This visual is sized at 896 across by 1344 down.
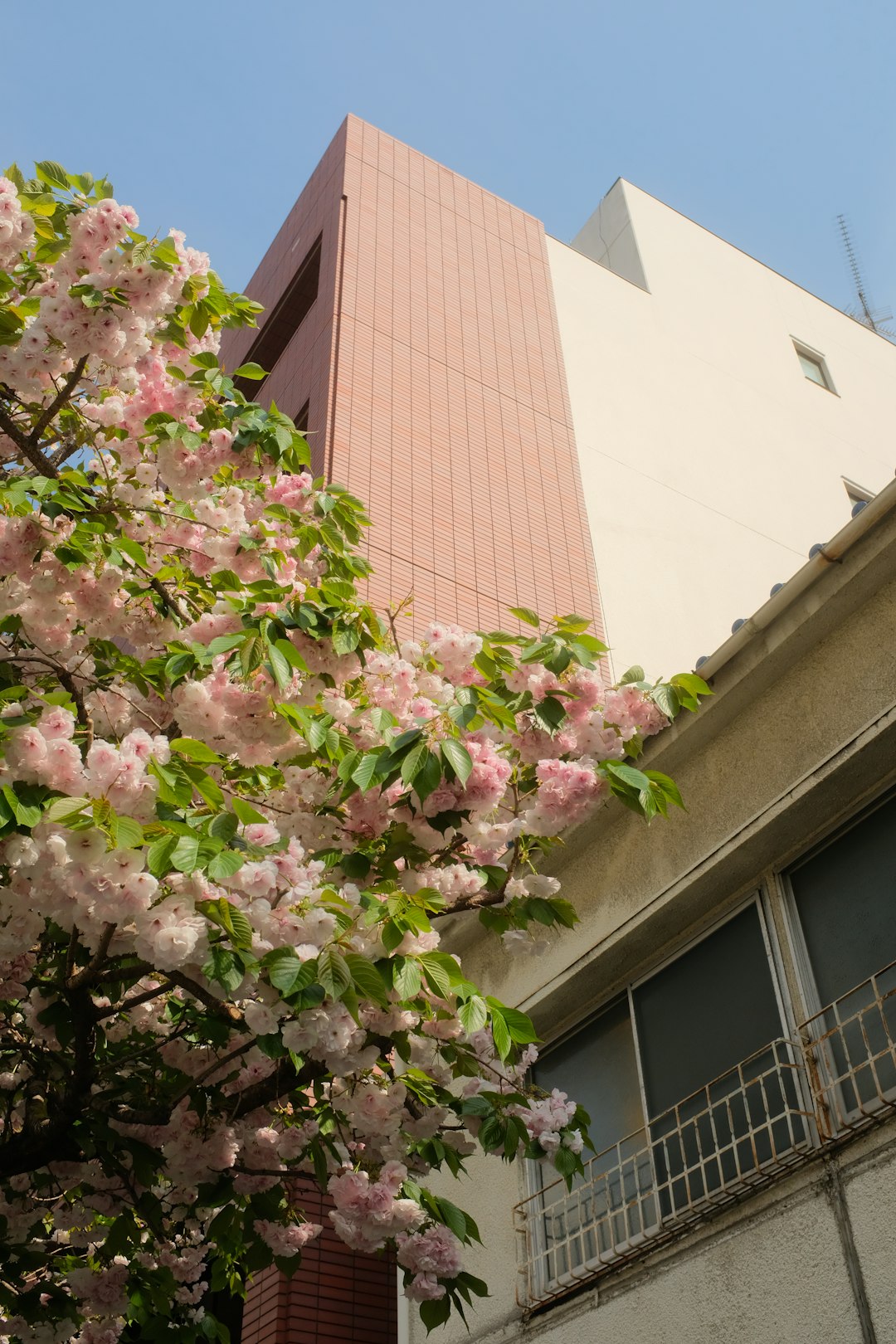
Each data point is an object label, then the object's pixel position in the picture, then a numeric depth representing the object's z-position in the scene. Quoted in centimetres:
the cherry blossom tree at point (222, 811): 452
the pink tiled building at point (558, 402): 1329
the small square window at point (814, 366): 1980
